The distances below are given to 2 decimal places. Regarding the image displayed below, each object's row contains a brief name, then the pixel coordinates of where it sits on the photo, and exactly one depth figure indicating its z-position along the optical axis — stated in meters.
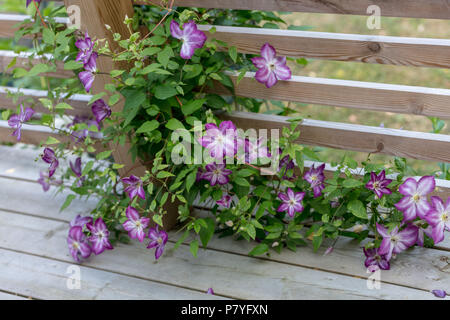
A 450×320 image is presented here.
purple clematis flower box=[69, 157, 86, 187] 1.72
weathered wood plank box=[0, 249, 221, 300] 1.45
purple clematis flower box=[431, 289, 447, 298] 1.36
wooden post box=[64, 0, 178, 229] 1.37
